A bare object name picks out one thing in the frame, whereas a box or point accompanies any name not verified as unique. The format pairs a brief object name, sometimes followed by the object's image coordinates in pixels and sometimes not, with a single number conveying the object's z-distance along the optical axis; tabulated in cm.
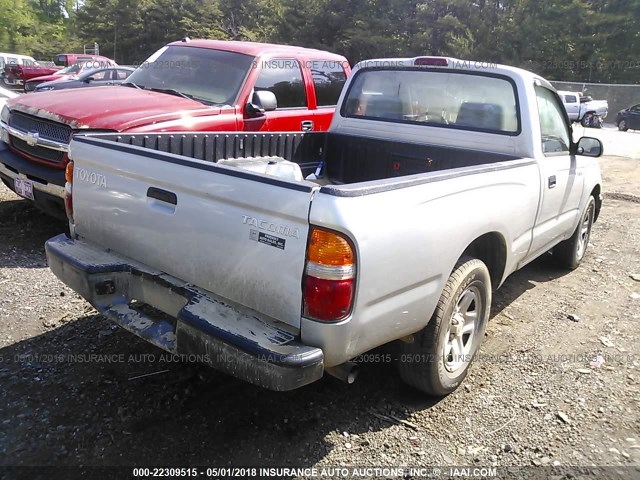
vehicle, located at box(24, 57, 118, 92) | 1870
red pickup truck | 512
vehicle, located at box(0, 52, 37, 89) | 2470
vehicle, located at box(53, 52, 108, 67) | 2212
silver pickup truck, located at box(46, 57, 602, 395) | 233
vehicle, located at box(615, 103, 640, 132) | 2603
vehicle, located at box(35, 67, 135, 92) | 1409
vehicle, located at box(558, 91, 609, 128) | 2411
